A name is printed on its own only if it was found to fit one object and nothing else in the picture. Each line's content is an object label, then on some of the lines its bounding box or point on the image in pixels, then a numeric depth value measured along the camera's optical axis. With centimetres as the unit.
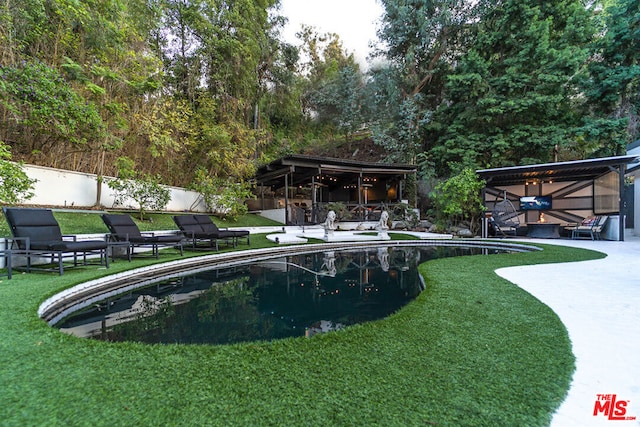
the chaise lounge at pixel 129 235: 564
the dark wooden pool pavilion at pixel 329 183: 1360
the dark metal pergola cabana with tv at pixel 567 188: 933
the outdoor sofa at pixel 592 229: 973
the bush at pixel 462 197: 1130
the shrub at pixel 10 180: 509
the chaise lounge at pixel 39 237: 411
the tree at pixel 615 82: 1270
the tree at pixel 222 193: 1180
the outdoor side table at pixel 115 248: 460
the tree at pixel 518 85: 1385
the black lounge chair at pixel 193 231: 682
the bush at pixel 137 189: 879
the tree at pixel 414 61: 1660
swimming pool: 250
